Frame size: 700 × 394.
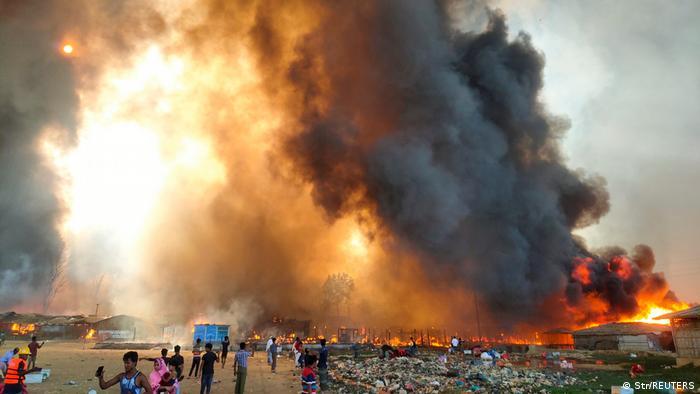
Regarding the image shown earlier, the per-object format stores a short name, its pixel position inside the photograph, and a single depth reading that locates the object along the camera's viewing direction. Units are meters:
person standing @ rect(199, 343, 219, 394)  14.45
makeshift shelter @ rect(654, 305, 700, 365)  28.36
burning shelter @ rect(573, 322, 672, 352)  44.47
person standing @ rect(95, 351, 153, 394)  7.40
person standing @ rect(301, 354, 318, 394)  11.31
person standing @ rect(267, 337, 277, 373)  24.48
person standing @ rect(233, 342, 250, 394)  15.38
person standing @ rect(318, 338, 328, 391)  19.61
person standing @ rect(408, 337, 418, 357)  36.53
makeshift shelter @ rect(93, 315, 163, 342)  61.72
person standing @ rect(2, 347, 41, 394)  10.14
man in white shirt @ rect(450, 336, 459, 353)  39.47
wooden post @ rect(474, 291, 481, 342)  62.72
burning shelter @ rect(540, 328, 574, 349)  54.55
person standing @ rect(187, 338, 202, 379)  19.52
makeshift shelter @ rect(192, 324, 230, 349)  48.22
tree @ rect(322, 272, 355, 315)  82.31
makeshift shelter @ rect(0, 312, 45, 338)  61.17
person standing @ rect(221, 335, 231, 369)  25.35
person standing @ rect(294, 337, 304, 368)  23.25
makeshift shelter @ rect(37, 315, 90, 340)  63.16
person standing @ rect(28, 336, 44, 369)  19.62
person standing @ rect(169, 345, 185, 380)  12.86
